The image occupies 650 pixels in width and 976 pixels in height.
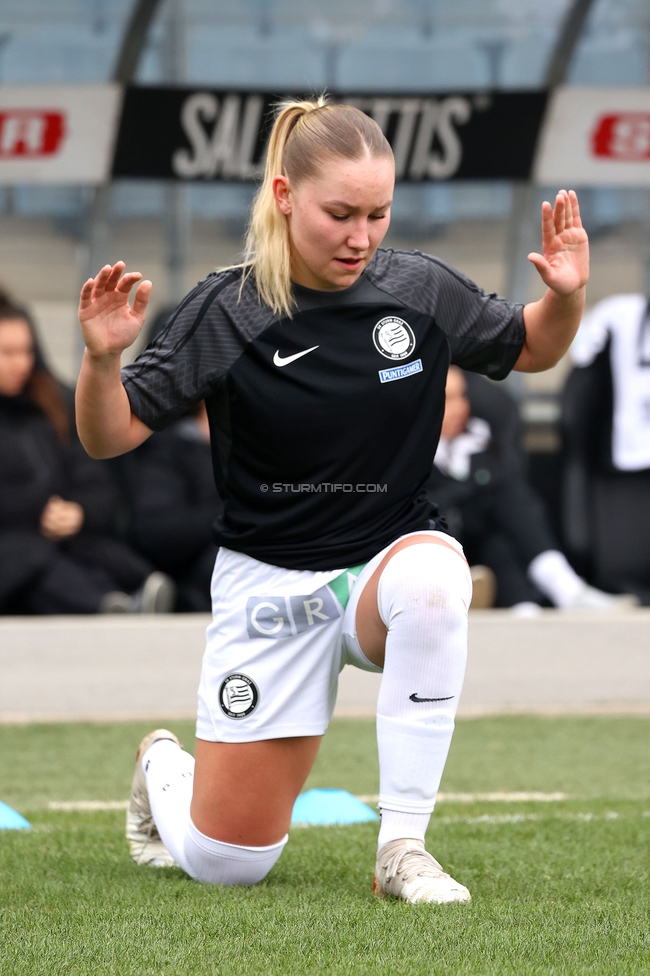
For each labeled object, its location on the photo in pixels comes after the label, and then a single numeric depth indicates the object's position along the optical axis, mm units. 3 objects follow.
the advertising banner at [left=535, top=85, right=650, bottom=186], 16344
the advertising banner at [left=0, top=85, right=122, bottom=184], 15992
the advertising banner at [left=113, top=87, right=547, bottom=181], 15906
